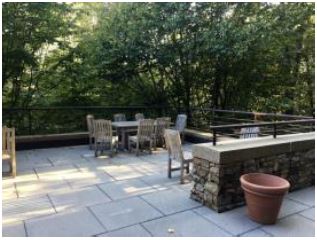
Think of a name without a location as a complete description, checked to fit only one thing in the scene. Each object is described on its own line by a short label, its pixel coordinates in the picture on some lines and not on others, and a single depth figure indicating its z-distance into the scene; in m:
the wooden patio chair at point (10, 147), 3.88
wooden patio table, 5.40
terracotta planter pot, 2.53
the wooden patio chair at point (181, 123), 5.99
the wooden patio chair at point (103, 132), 4.90
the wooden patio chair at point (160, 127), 5.40
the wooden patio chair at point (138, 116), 6.30
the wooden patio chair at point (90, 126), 5.37
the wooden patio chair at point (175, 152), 3.65
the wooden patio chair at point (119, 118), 6.10
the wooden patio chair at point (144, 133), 5.08
